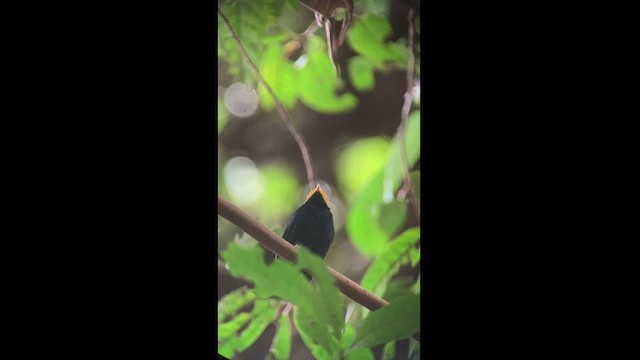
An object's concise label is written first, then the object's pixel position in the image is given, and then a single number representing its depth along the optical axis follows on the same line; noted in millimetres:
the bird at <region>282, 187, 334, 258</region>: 5027
